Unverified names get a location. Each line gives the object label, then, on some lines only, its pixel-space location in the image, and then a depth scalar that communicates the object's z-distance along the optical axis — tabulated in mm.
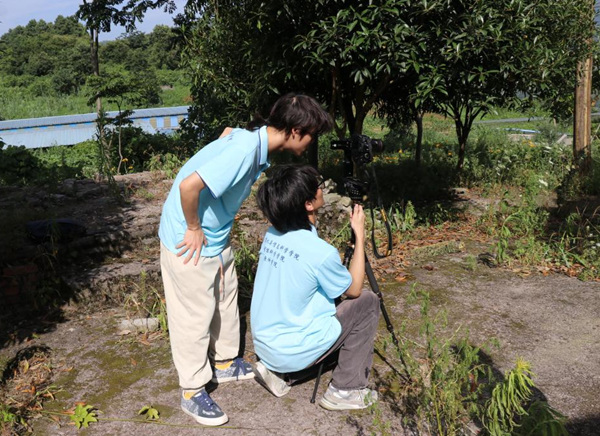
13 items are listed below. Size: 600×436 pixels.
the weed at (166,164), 8398
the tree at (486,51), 5121
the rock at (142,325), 4070
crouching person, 2770
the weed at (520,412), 2259
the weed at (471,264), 5273
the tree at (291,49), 5160
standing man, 2682
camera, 3359
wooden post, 7691
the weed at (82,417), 3033
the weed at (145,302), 4164
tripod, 3064
